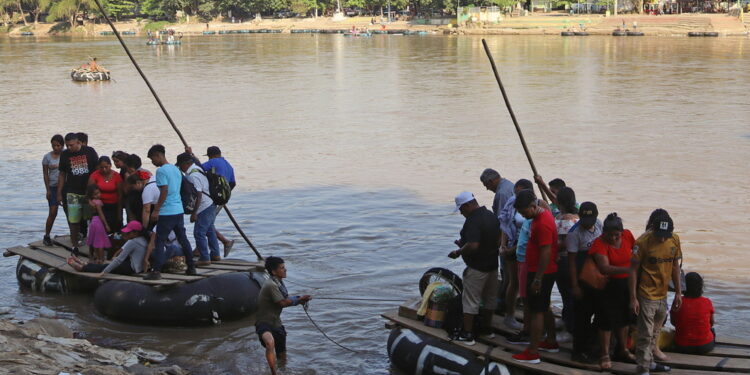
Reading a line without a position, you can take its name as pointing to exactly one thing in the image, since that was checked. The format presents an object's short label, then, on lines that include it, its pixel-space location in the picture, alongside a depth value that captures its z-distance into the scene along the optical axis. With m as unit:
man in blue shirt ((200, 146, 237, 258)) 10.98
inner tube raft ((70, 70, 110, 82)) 46.41
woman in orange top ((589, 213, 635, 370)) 7.02
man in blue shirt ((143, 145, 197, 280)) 9.91
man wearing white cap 7.75
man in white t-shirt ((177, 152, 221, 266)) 10.50
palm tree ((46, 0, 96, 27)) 119.69
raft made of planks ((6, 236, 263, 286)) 10.17
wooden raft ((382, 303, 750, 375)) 7.20
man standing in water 8.45
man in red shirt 7.25
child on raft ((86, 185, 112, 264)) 10.68
